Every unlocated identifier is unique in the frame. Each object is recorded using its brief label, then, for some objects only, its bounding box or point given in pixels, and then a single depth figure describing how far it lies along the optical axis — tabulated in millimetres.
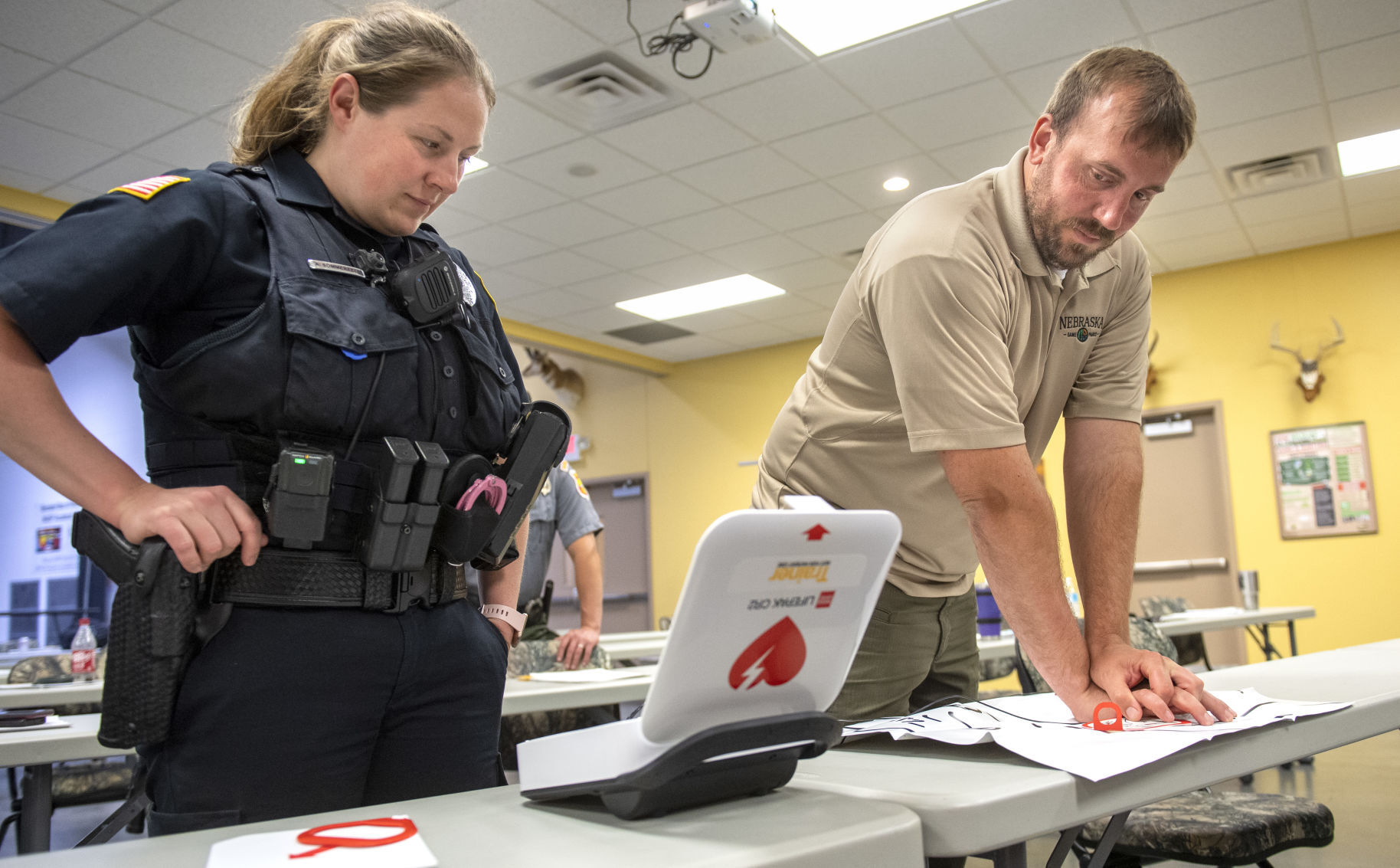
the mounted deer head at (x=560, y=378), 9453
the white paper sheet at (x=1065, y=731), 771
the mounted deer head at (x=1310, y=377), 6520
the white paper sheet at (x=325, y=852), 560
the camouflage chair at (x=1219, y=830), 1499
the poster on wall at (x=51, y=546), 7984
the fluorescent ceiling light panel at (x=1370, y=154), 5125
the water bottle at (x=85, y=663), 2910
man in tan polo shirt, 1036
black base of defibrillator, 636
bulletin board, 6387
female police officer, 806
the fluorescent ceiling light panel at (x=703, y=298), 7090
